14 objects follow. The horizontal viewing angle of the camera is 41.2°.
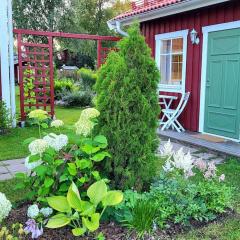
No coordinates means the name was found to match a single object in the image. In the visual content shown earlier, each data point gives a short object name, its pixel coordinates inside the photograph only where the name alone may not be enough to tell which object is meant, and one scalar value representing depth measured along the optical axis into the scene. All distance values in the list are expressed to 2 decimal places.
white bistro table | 7.31
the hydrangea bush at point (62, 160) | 2.52
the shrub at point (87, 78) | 15.46
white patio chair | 7.00
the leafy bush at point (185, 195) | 2.74
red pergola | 7.71
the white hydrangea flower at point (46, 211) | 2.53
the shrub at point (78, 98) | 12.71
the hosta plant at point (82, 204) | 2.24
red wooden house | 5.93
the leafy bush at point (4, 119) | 6.77
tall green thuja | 2.84
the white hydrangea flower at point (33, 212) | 2.46
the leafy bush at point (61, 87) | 14.24
